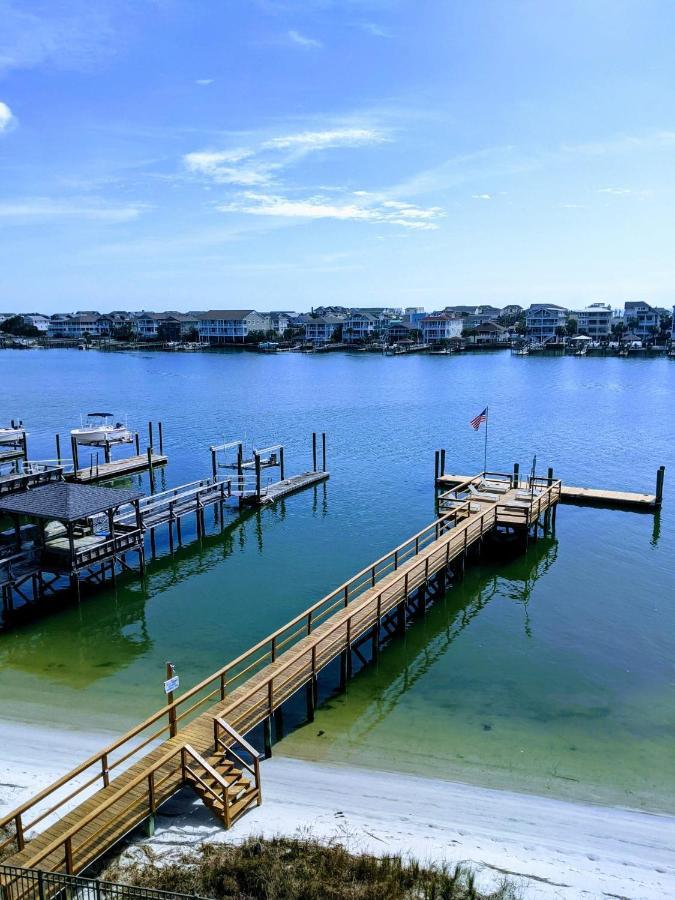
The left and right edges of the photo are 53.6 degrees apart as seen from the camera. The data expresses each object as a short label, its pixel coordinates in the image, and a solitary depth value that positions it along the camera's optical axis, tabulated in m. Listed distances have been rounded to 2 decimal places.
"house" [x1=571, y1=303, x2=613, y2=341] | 191.50
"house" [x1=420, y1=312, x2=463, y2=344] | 194.19
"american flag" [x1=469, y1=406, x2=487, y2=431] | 34.88
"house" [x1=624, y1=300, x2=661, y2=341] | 191.75
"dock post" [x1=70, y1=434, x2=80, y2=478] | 39.12
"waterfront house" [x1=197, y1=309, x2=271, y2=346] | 196.75
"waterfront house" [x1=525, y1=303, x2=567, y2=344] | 193.25
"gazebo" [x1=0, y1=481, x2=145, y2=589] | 21.92
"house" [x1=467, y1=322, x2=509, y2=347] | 195.88
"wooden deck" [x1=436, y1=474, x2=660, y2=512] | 34.31
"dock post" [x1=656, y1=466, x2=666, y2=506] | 34.20
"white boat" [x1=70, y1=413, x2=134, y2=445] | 44.25
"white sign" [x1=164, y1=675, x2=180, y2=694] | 12.08
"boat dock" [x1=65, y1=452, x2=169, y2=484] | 39.43
